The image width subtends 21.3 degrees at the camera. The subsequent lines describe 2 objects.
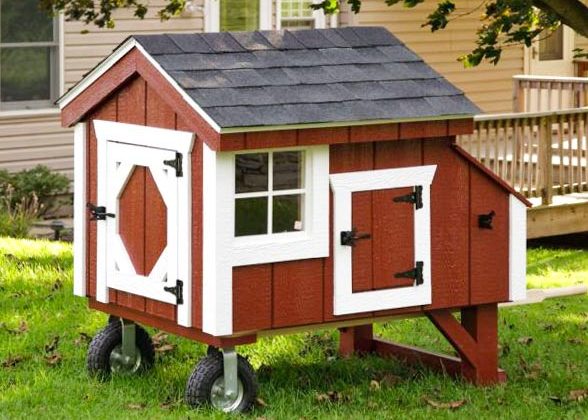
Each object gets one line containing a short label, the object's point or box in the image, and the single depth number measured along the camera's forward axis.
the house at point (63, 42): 17.64
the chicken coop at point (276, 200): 7.46
